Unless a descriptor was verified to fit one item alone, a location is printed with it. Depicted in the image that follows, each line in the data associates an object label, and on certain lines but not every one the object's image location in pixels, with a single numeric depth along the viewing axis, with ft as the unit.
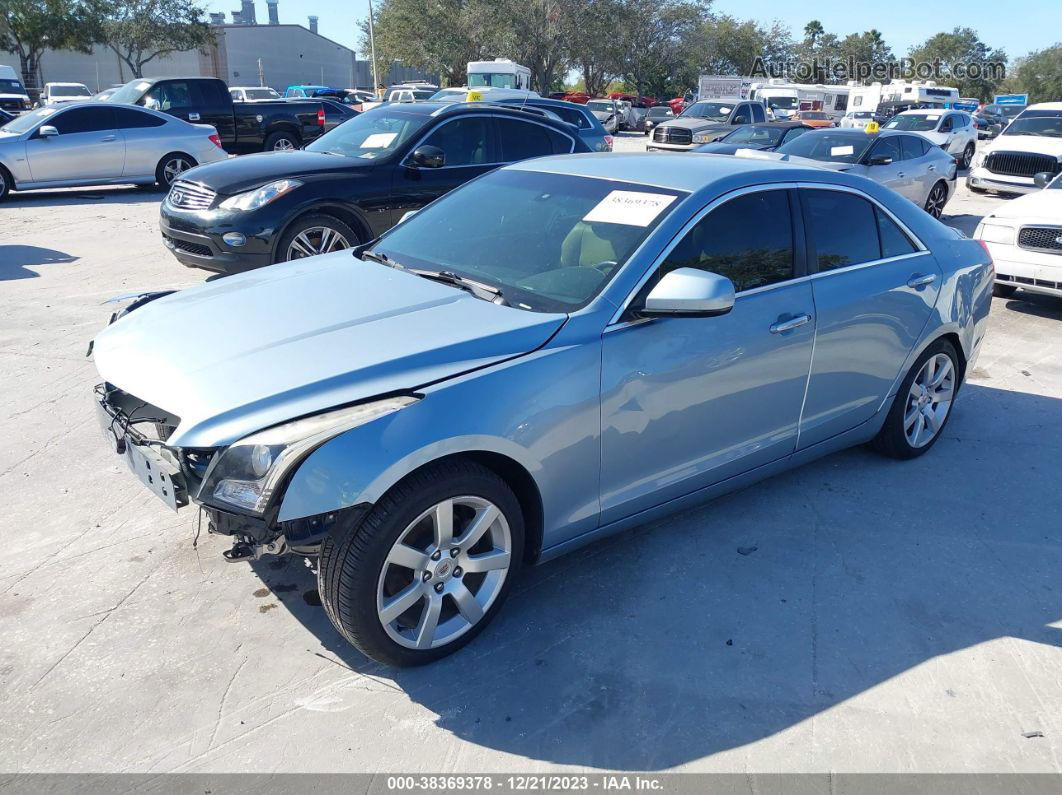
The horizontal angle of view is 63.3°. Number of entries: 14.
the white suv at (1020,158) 52.13
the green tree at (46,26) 132.36
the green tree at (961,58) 243.81
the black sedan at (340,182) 23.93
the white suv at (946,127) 71.56
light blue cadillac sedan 9.19
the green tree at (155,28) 141.38
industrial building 177.58
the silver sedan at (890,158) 40.60
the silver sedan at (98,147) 43.39
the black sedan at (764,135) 54.34
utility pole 166.37
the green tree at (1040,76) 227.61
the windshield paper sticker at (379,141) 27.22
